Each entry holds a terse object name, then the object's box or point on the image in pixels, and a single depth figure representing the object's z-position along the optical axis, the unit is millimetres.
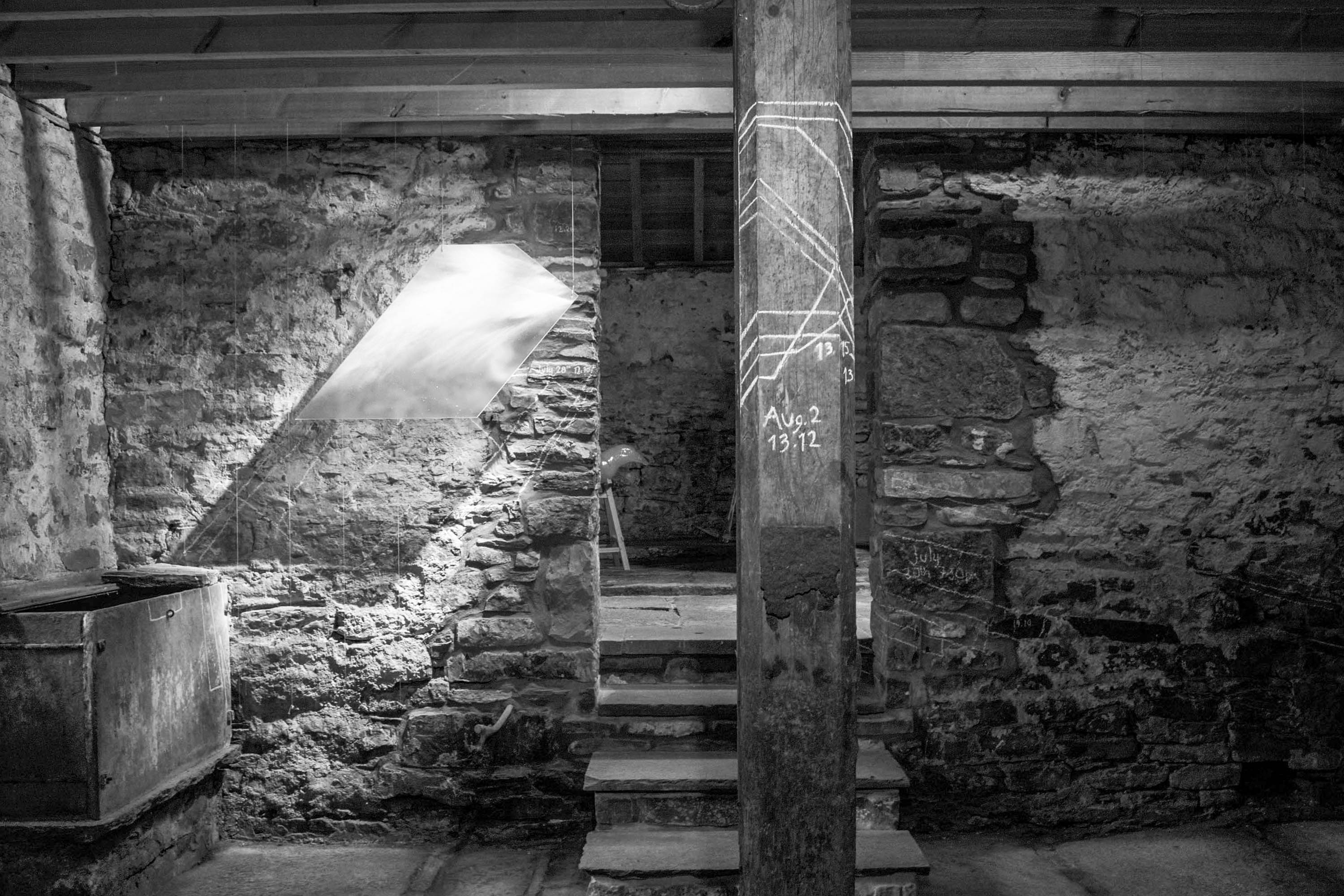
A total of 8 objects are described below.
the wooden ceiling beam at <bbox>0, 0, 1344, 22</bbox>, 2273
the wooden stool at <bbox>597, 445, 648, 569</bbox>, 5523
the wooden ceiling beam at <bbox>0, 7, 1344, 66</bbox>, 2508
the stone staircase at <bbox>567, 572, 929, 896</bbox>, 2566
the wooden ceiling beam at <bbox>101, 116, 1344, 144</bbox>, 2975
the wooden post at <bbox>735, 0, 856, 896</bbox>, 1676
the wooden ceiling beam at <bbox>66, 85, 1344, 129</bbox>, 2855
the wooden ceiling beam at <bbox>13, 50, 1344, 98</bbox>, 2646
